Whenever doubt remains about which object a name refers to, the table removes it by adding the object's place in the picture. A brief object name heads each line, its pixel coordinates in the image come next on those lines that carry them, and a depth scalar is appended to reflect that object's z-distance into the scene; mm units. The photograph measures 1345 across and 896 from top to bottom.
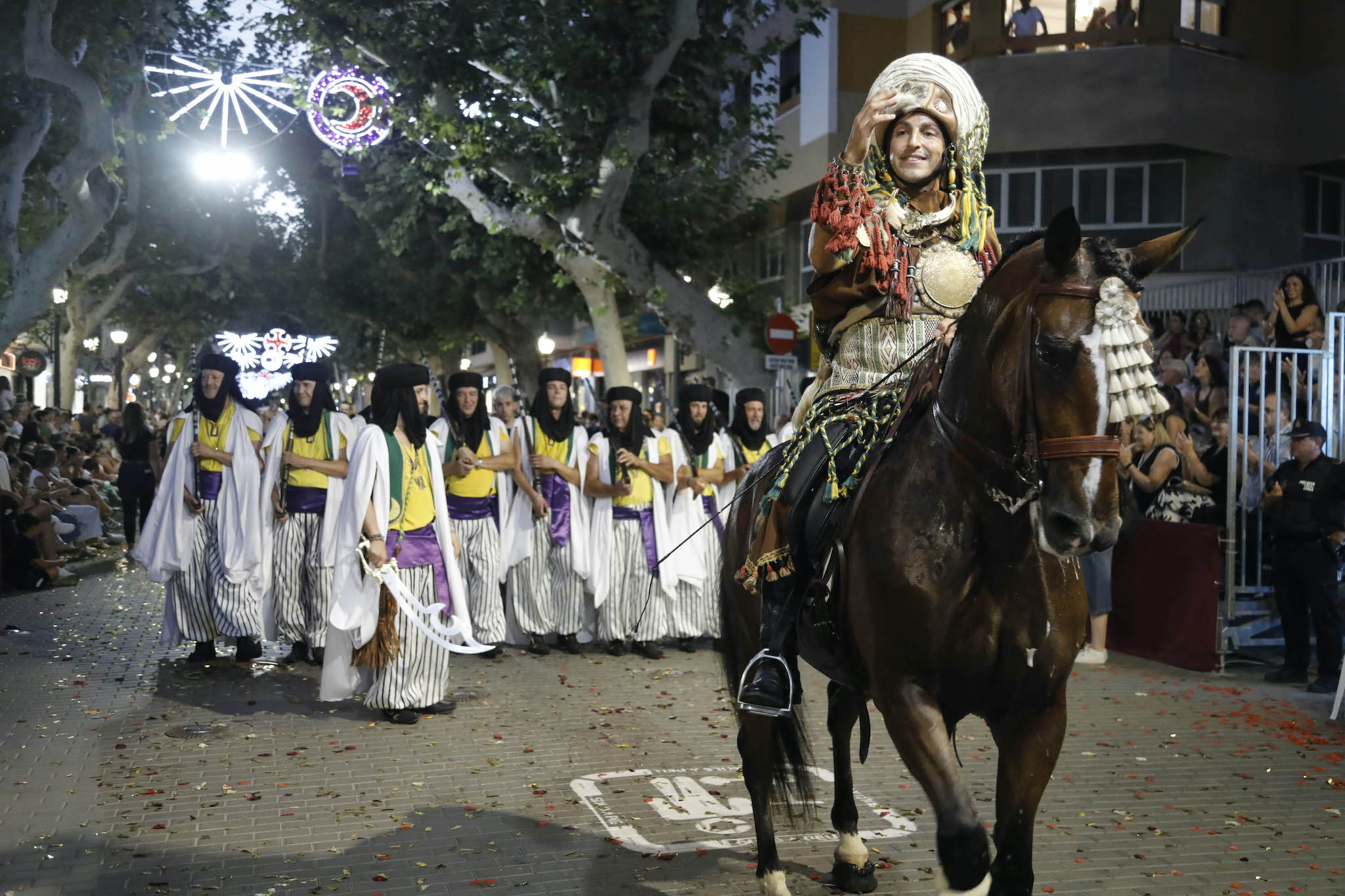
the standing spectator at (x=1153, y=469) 11211
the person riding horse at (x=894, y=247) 4309
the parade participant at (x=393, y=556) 8250
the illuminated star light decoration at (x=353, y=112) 19609
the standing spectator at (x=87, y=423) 28484
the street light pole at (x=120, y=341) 44625
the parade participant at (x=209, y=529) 10250
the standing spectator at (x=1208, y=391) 11883
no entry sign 17828
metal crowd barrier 10516
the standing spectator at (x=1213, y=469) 11070
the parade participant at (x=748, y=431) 12062
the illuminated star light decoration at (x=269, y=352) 42938
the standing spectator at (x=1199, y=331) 15727
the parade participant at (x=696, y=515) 11758
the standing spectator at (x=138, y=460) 18031
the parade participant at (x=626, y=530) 11492
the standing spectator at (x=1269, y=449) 10609
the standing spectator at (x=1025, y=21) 23516
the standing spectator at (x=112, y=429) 28492
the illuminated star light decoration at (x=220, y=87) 20562
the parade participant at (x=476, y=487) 10617
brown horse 3166
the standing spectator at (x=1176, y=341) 15852
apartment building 23156
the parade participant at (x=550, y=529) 11398
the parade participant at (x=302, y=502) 10328
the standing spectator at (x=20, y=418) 21047
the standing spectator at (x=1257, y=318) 14305
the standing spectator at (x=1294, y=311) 12602
